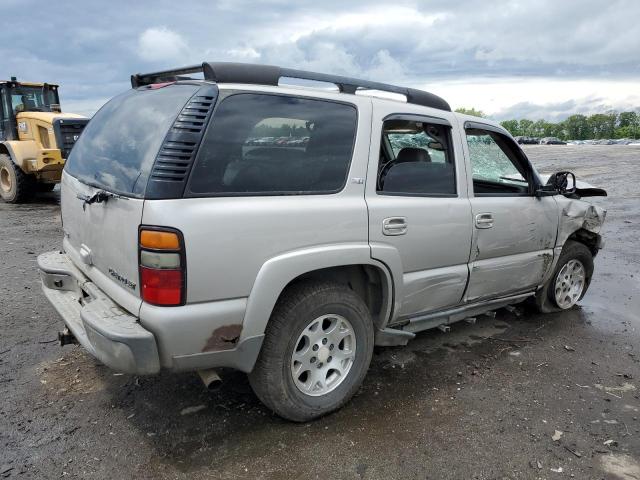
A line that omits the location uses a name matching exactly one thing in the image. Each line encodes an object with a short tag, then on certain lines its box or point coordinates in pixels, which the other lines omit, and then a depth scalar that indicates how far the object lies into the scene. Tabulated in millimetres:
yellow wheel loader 11562
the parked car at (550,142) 84062
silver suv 2514
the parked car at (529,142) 73731
